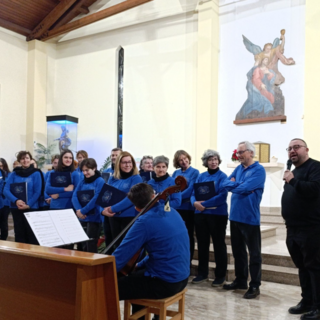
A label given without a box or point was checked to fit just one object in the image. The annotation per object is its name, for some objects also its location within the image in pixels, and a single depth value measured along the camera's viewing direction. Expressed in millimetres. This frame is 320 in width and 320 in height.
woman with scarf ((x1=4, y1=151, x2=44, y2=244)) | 4629
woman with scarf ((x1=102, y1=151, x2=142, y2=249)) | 3772
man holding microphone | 3008
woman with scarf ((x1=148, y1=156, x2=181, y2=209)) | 3873
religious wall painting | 7277
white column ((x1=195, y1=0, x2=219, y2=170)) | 7867
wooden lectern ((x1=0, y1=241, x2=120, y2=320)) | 1480
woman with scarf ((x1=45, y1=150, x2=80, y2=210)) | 4477
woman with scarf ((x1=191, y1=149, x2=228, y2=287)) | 4062
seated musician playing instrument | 2223
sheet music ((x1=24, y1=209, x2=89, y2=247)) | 2346
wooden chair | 2289
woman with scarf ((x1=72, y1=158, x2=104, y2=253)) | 4070
